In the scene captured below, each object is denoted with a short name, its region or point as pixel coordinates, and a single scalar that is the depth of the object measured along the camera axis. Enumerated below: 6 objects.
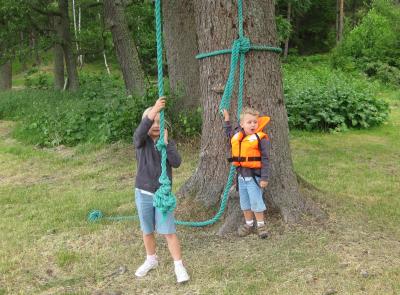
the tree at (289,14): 32.66
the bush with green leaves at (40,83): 20.34
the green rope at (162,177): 3.74
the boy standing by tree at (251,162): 4.26
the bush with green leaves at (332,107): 11.01
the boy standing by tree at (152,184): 3.87
